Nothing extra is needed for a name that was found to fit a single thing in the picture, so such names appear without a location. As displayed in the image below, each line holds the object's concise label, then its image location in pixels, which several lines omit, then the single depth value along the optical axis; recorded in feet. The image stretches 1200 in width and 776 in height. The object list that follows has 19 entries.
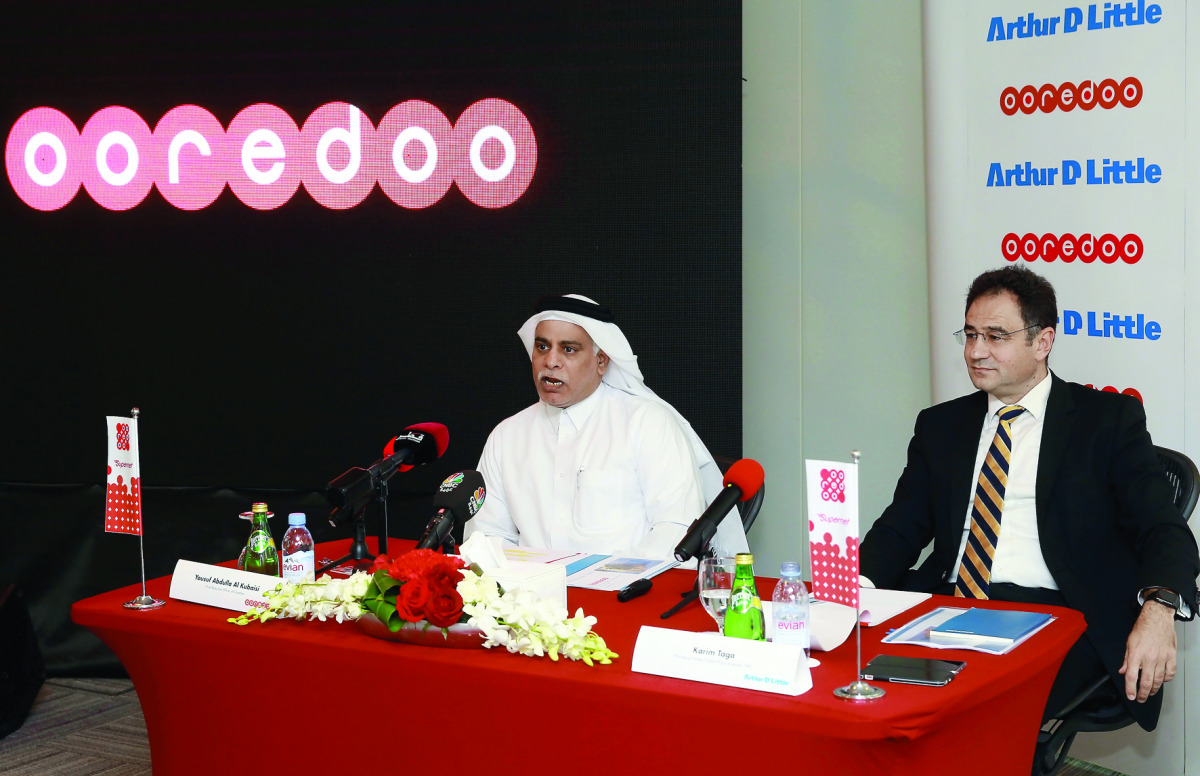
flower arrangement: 6.27
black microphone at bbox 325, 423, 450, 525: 8.05
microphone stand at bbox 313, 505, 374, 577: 9.25
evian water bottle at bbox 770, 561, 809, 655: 6.02
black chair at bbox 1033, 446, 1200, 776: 7.66
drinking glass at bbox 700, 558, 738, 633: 6.89
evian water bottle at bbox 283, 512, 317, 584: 7.88
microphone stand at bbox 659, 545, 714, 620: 7.12
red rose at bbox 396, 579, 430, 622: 6.53
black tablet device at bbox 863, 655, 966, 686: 5.65
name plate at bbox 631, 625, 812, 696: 5.58
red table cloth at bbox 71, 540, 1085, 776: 5.47
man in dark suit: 8.42
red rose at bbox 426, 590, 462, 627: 6.52
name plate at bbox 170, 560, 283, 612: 7.55
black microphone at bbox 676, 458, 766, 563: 6.64
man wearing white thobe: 11.19
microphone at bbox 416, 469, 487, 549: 7.60
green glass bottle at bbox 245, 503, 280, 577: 8.22
